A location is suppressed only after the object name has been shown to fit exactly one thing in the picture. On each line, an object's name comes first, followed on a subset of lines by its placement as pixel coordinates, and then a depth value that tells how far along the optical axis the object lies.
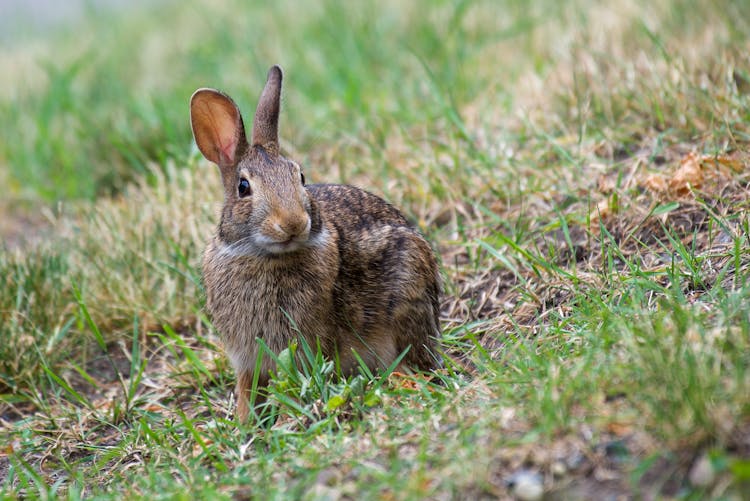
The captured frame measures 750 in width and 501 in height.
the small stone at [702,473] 5.14
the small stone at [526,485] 5.46
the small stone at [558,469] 5.59
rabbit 7.87
